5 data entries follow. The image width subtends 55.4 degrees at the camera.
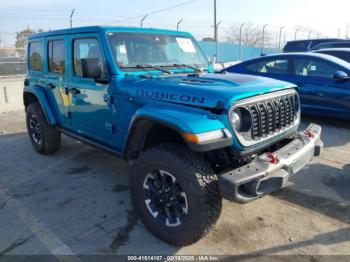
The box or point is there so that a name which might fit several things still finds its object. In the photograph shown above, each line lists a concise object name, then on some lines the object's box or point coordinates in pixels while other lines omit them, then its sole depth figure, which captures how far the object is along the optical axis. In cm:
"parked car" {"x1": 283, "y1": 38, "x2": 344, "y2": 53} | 1450
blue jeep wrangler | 267
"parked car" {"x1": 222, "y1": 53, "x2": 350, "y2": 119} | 640
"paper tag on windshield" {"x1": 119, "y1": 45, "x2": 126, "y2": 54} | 371
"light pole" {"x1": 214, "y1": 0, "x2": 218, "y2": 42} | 2079
